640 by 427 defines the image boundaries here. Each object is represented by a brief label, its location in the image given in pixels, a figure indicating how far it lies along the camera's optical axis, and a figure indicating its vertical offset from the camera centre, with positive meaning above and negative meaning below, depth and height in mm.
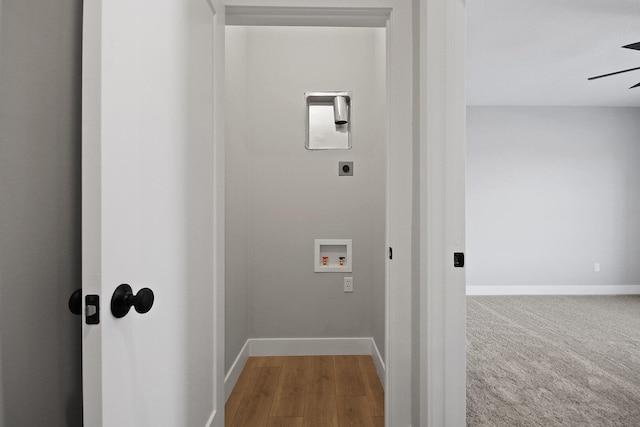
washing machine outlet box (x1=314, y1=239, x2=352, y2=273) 2926 -331
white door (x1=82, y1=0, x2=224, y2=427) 702 +17
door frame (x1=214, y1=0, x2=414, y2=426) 1690 +180
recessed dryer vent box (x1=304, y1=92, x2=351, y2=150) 2912 +715
